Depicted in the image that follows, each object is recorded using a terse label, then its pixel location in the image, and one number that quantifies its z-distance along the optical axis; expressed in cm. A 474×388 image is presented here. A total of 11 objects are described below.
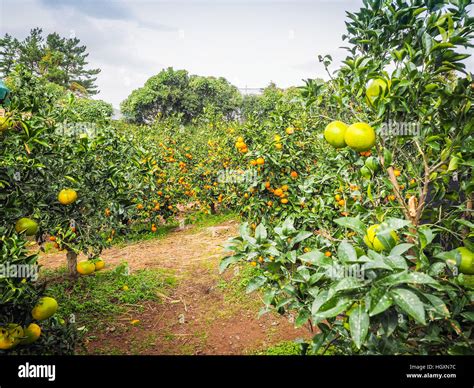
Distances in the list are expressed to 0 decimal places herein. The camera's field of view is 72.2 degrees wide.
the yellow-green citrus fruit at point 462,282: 118
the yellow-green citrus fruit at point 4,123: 198
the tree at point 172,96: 2089
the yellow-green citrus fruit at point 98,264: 335
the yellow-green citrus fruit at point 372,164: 156
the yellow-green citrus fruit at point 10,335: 174
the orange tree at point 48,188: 184
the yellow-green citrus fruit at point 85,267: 323
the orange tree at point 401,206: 100
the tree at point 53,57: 2195
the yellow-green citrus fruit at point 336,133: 148
